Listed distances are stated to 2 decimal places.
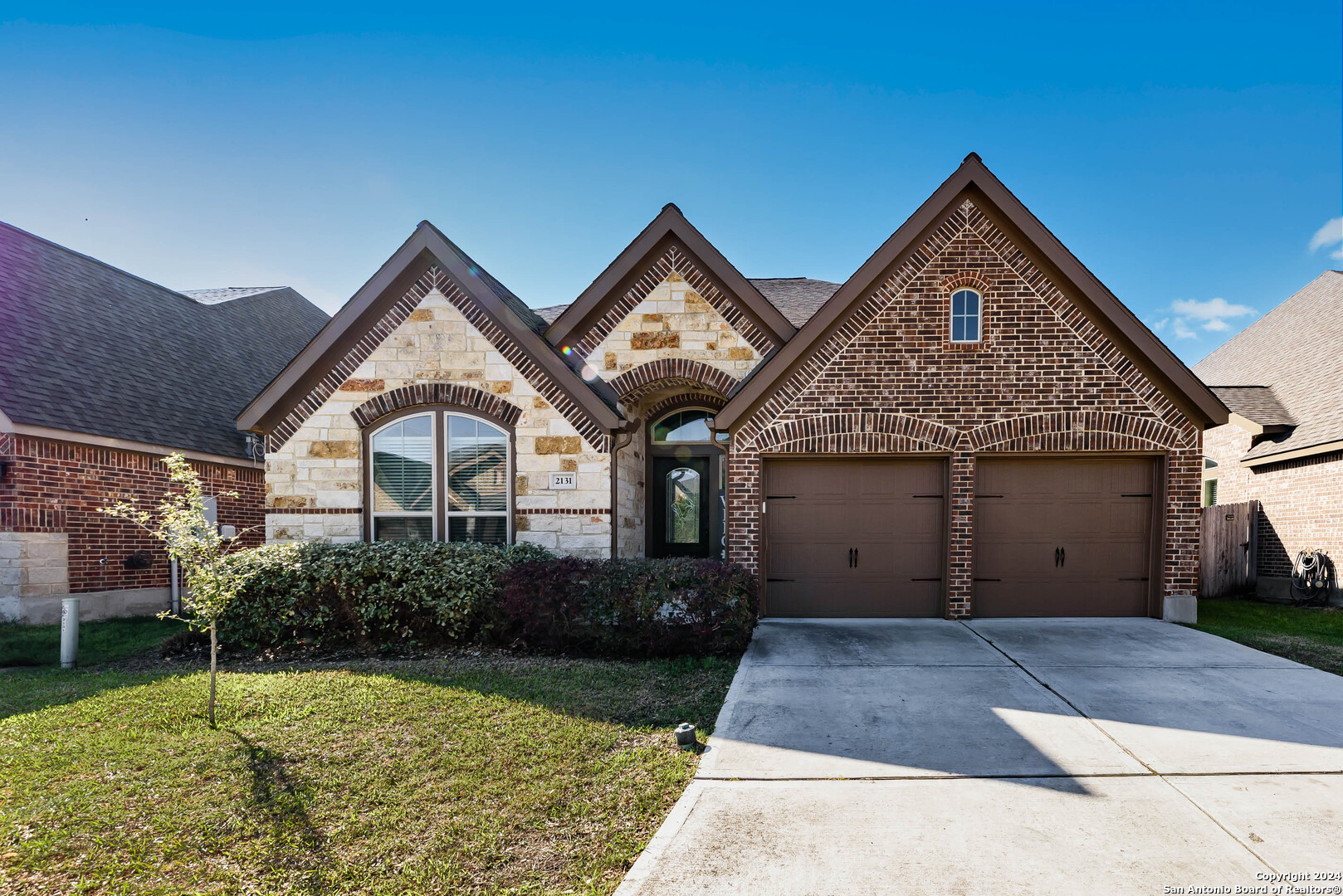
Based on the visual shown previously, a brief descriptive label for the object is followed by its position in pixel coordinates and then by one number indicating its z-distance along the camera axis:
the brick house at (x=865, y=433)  9.55
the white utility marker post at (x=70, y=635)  7.94
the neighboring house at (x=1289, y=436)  12.96
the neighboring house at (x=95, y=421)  10.38
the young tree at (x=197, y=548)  5.59
